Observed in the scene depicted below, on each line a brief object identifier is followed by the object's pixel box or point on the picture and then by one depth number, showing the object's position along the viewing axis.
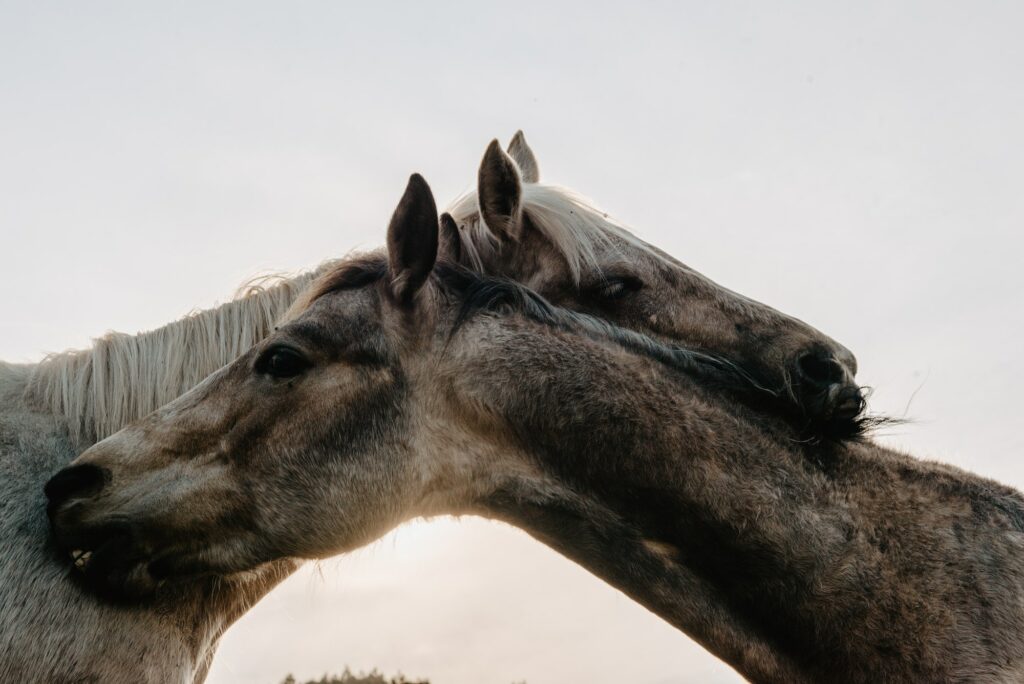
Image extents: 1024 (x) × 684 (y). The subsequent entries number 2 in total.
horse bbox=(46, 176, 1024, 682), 3.84
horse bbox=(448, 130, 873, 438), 5.22
